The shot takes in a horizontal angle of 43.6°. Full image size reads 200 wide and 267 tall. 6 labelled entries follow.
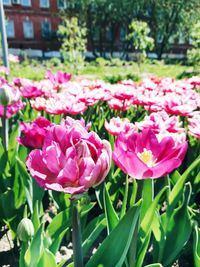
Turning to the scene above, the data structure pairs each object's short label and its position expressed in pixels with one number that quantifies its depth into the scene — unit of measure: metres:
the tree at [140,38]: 7.02
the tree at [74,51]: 6.50
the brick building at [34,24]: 17.09
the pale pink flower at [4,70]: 2.39
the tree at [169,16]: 16.26
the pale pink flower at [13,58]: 3.49
